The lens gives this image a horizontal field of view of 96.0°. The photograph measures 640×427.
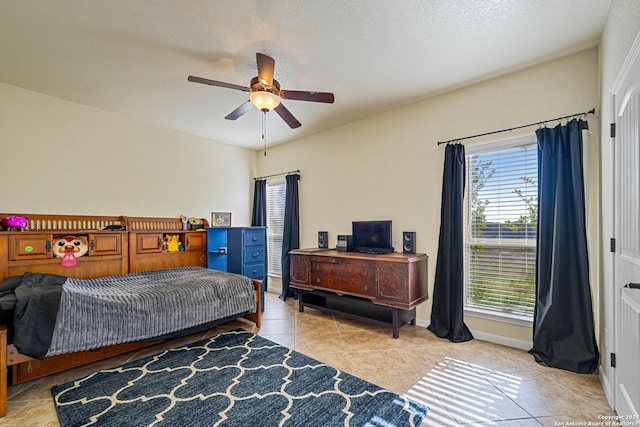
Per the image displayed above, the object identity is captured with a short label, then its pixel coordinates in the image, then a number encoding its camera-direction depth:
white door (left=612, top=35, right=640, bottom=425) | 1.49
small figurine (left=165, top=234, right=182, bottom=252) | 4.17
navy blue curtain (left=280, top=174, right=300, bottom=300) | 4.81
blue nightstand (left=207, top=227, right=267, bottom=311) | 4.25
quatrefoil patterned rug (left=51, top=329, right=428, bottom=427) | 1.82
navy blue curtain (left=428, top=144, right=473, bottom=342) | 3.04
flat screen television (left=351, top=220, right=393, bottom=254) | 3.60
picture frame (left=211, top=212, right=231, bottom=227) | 5.04
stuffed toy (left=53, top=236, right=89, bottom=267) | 3.23
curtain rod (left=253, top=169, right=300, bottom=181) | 4.96
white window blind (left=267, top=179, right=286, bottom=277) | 5.35
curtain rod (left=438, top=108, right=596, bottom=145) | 2.44
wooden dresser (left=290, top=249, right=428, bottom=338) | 3.11
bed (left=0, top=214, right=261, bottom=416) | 2.12
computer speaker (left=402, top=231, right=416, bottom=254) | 3.46
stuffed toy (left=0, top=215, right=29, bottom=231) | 2.96
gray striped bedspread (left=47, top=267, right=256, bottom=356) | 2.26
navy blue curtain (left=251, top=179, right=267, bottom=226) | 5.40
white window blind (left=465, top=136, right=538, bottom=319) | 2.82
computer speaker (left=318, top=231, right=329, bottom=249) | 4.43
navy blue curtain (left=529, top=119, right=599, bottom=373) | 2.35
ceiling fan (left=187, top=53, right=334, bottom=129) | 2.33
